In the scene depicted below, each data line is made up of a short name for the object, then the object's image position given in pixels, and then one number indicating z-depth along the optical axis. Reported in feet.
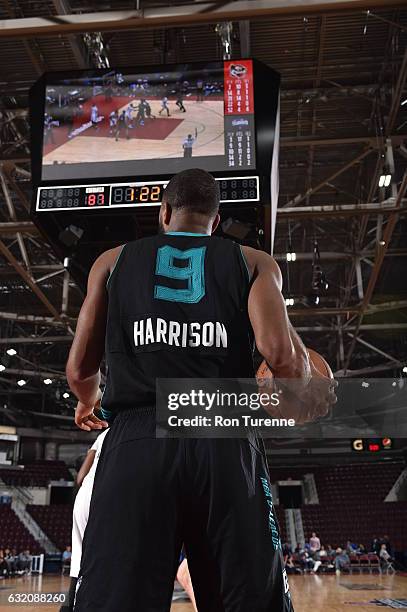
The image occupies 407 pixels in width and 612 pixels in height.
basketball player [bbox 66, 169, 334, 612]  4.27
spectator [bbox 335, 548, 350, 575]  57.77
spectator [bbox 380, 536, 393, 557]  61.06
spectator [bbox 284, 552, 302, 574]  58.49
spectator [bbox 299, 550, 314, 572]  58.90
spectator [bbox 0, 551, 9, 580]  49.42
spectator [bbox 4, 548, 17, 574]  50.47
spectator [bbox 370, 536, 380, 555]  60.94
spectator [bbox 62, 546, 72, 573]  54.08
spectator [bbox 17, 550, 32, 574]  53.21
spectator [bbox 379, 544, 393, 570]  56.75
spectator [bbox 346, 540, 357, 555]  59.96
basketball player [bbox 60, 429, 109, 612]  10.30
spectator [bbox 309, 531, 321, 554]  59.57
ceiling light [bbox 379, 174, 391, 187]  25.23
